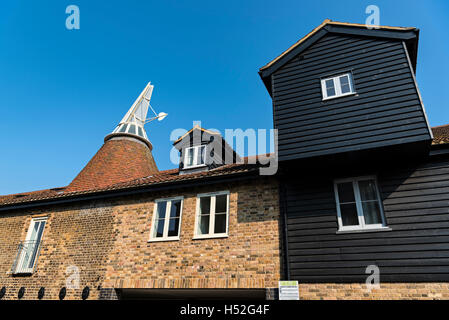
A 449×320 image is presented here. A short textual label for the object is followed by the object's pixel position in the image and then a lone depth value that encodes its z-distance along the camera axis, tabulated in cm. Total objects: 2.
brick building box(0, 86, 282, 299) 937
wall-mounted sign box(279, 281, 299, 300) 820
